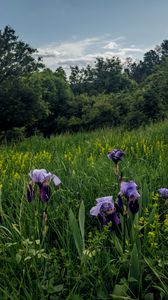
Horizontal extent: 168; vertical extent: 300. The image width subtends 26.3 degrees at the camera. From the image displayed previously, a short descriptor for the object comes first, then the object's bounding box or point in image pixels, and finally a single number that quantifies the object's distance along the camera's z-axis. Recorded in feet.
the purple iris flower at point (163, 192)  5.94
